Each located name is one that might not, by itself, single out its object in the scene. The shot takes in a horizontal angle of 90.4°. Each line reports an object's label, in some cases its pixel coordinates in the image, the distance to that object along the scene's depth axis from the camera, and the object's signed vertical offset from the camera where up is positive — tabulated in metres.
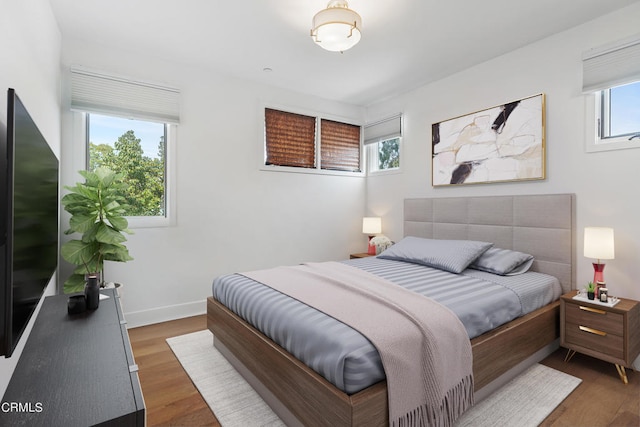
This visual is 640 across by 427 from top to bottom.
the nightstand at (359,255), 4.29 -0.58
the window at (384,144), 4.33 +1.01
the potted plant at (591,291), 2.32 -0.56
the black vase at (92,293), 1.96 -0.51
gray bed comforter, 1.40 -0.59
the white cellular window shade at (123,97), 2.88 +1.10
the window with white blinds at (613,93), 2.36 +0.96
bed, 1.39 -0.76
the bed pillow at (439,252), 2.82 -0.38
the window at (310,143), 4.05 +0.96
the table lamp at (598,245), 2.27 -0.22
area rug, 1.78 -1.15
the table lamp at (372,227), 4.38 -0.20
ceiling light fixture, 2.07 +1.25
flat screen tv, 0.81 -0.04
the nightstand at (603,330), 2.13 -0.82
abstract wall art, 2.92 +0.71
